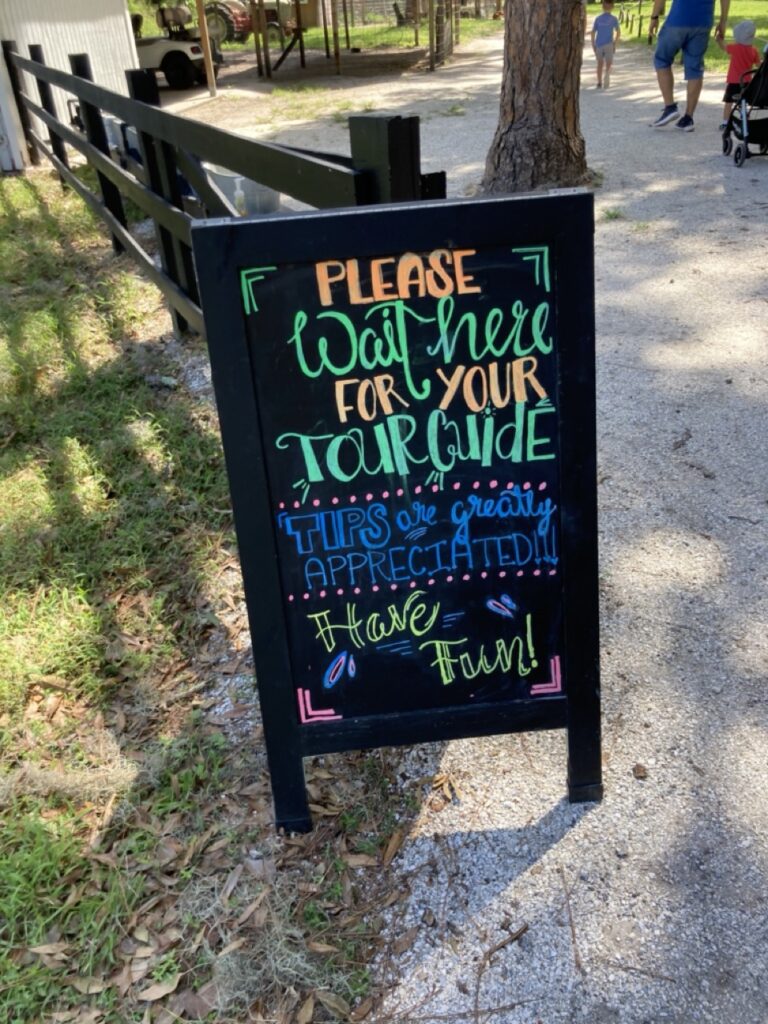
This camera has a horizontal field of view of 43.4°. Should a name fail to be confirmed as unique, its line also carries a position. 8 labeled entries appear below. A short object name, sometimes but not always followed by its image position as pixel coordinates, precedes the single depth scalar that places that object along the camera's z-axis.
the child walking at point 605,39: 12.98
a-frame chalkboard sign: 1.97
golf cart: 19.08
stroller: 7.95
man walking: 9.08
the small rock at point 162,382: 5.44
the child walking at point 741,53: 8.95
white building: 11.75
